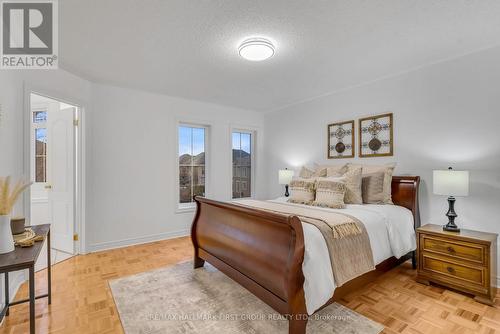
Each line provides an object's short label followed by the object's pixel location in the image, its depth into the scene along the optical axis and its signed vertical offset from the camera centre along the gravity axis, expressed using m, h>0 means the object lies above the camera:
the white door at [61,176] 3.32 -0.14
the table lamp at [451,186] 2.31 -0.20
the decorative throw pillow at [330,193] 2.71 -0.32
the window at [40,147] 4.13 +0.33
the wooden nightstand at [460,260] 2.14 -0.90
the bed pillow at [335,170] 3.36 -0.06
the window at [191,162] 4.43 +0.08
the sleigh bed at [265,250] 1.57 -0.70
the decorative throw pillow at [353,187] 2.92 -0.26
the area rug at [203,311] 1.80 -1.21
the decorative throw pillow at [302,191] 3.05 -0.33
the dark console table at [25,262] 1.34 -0.55
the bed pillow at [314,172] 3.59 -0.10
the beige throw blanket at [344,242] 1.78 -0.61
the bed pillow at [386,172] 2.93 -0.08
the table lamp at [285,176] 4.32 -0.18
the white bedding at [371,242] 1.59 -0.67
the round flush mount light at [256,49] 2.27 +1.14
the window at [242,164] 5.07 +0.04
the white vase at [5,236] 1.52 -0.45
